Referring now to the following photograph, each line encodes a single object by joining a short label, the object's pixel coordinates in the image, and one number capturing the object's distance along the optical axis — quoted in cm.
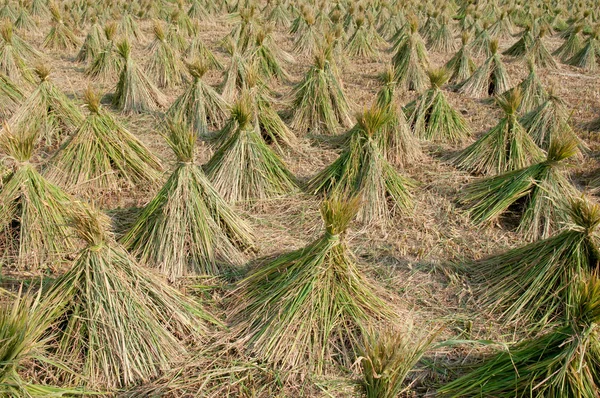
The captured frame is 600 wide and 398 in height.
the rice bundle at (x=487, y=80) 813
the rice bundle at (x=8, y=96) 648
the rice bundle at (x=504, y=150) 545
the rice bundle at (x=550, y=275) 348
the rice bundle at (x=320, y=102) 652
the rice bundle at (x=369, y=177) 475
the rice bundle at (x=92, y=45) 920
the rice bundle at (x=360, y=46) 1027
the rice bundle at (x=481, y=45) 1019
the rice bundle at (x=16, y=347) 238
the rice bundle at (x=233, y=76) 734
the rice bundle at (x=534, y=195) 448
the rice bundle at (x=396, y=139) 572
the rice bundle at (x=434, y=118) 640
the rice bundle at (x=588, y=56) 993
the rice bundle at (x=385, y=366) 223
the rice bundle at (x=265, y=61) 802
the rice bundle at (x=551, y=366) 261
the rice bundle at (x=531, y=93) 727
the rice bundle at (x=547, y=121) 622
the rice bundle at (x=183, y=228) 392
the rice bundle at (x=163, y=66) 816
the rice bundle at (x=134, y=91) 703
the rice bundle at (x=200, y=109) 646
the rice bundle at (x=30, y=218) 389
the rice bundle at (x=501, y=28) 1234
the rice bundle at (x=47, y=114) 554
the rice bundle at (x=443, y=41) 1117
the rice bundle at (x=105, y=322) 302
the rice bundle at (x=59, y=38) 1005
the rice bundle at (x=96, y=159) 500
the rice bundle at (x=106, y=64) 826
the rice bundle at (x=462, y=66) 878
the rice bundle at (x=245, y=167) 495
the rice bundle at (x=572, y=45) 1048
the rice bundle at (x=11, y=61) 739
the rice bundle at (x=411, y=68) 827
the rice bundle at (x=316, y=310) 317
